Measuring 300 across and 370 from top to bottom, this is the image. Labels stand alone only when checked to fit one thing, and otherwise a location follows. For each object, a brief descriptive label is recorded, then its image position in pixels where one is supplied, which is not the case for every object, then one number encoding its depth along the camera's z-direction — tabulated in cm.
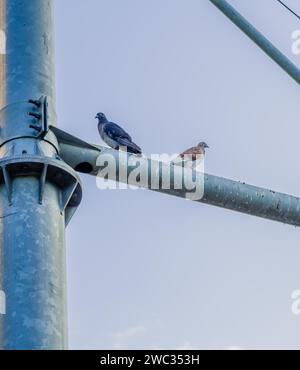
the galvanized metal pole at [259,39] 1002
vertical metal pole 617
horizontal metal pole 794
